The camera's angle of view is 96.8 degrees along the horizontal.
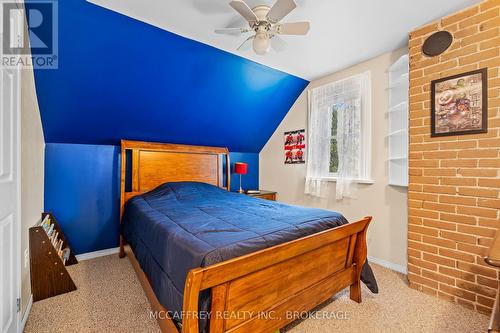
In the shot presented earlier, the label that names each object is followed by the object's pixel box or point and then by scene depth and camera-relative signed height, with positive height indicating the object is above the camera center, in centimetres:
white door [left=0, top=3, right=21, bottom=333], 124 -21
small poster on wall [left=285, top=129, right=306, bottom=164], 376 +33
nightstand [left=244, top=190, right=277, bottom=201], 396 -53
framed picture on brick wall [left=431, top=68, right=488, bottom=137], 185 +54
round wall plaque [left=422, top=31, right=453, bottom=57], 203 +115
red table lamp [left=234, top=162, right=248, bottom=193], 399 -5
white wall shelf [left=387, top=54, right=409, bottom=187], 252 +51
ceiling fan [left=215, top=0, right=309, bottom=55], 165 +114
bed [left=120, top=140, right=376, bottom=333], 115 -61
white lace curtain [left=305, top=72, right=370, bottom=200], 292 +47
